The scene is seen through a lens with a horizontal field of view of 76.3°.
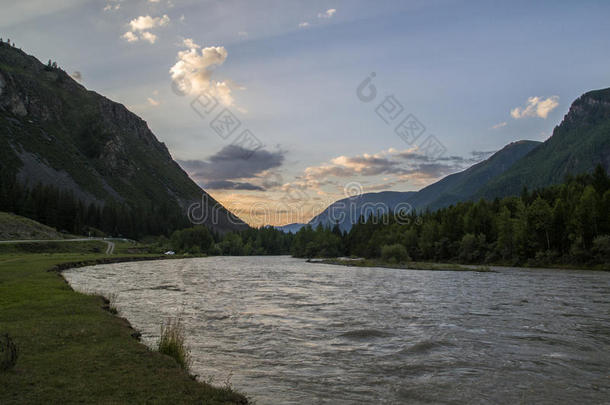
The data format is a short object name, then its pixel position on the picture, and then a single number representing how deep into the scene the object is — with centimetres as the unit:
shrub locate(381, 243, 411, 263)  11525
